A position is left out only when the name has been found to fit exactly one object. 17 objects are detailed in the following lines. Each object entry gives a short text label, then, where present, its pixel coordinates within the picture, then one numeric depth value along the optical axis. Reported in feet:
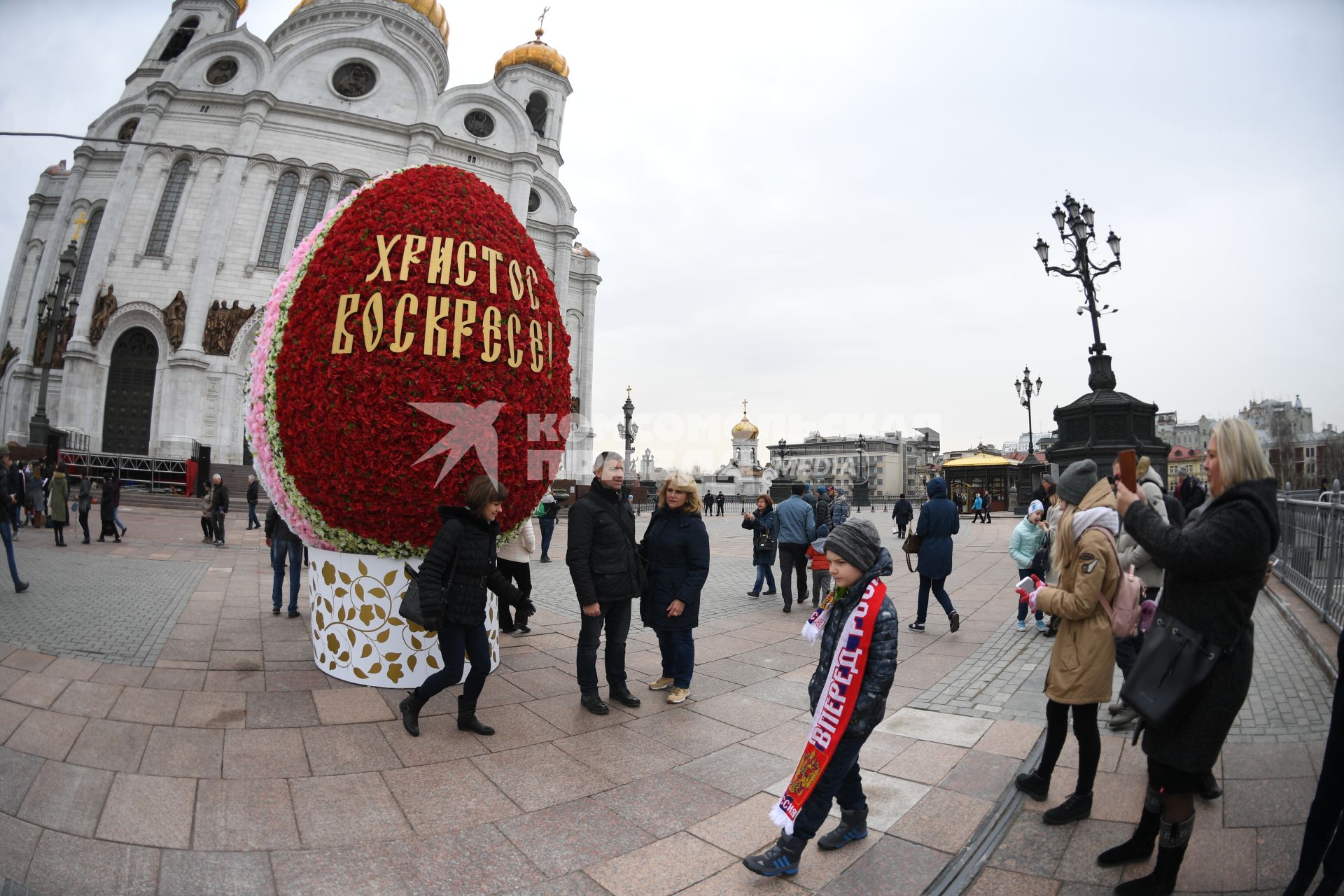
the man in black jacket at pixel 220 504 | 41.60
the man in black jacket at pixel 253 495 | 46.29
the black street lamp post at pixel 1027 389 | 94.84
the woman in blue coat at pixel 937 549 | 23.20
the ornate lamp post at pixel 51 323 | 64.54
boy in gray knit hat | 8.63
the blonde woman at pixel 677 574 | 15.98
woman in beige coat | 10.00
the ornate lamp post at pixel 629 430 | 108.45
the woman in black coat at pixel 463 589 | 13.44
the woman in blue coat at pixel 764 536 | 31.55
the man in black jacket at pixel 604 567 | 15.17
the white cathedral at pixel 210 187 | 93.91
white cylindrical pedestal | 16.33
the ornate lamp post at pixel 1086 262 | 48.98
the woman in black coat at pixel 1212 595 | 7.62
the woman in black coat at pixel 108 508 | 40.50
